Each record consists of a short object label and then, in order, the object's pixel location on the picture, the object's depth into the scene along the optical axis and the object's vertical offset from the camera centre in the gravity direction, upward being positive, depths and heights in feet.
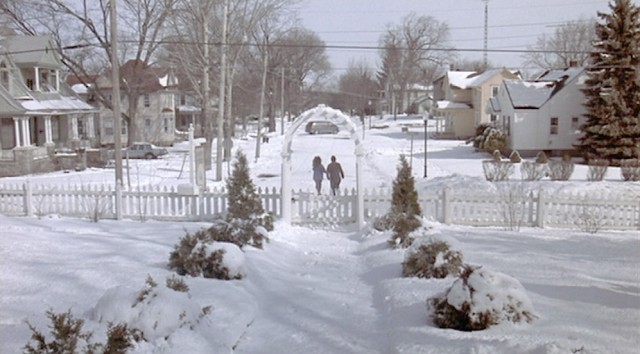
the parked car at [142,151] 120.26 -2.98
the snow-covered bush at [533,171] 66.33 -4.21
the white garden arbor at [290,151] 43.04 -1.08
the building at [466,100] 155.53 +10.50
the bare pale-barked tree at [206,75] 84.64 +9.52
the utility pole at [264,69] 121.88 +15.18
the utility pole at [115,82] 58.23 +5.69
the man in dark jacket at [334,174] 57.98 -3.88
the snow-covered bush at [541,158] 87.71 -3.57
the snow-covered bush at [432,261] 25.66 -5.67
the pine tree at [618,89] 88.07 +7.24
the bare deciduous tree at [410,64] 246.86 +39.12
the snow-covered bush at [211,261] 25.05 -5.55
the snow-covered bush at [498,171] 67.51 -4.33
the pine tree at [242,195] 33.35 -3.52
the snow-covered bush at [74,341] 12.76 -4.76
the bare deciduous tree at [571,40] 212.64 +37.58
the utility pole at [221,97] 82.53 +6.00
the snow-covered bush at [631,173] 65.28 -4.35
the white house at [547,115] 103.91 +3.78
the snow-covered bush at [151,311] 17.76 -5.63
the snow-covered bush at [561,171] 67.51 -4.23
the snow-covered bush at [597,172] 66.54 -4.43
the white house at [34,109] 95.66 +5.38
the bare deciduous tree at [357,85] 321.11 +31.11
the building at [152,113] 163.12 +7.08
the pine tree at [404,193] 37.55 -3.78
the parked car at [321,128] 195.99 +2.83
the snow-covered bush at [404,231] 32.78 -5.56
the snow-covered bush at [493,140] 108.68 -0.86
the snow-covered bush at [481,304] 18.93 -5.66
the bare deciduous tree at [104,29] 125.39 +24.46
